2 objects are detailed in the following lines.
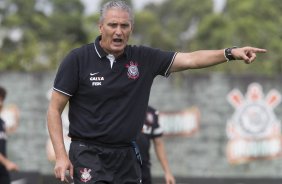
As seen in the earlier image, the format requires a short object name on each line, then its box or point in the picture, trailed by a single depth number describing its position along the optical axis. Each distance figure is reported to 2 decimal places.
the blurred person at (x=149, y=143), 16.78
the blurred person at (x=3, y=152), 18.08
